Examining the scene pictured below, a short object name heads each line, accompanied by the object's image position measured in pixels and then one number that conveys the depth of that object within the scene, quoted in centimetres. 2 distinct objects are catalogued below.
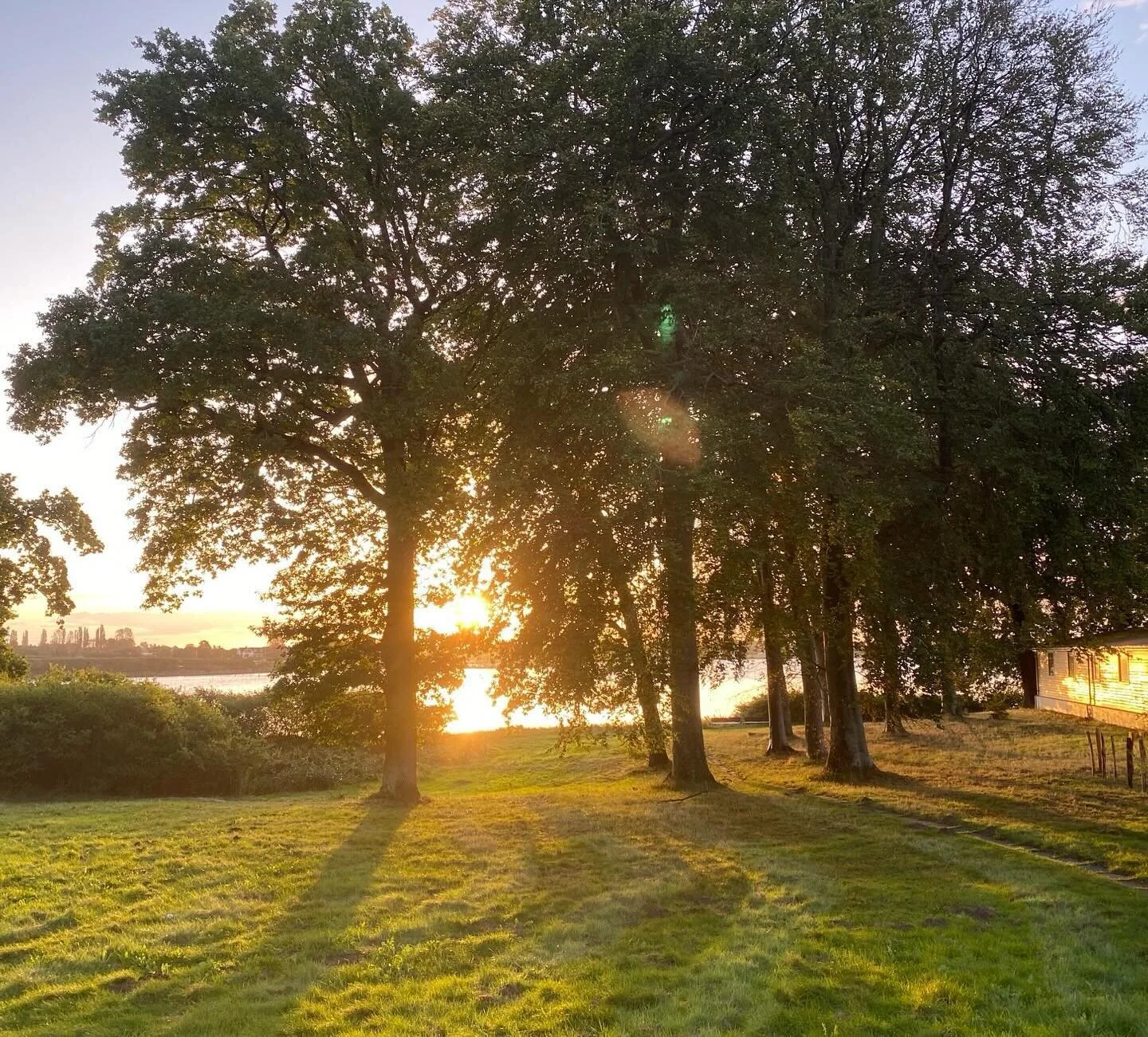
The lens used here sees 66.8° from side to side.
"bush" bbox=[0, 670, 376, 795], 2644
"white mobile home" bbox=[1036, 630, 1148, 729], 3044
